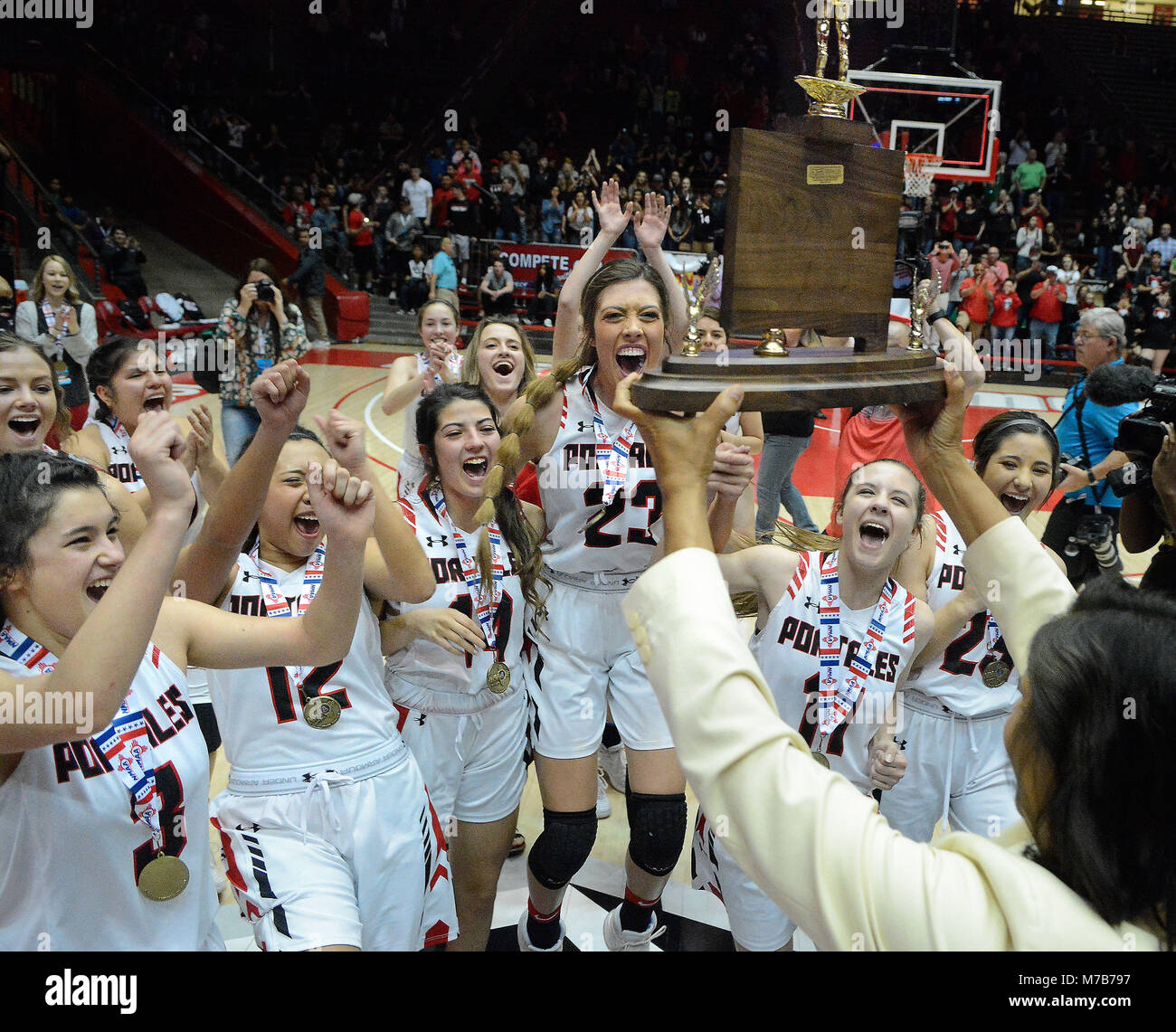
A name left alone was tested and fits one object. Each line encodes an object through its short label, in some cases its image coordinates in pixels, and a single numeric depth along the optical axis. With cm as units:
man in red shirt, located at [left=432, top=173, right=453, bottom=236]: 1795
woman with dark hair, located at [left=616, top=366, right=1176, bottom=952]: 129
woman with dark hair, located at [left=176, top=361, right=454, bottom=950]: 257
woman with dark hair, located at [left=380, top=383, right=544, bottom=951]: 323
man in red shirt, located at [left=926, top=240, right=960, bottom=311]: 1489
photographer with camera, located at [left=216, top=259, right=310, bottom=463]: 661
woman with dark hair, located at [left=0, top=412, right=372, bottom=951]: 208
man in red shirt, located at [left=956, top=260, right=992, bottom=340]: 1622
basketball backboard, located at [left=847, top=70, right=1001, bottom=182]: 1491
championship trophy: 207
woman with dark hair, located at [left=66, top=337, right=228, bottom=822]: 430
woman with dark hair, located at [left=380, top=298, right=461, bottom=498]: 550
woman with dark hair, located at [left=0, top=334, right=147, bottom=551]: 352
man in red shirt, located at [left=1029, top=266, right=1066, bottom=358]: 1638
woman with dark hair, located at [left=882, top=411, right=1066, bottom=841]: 338
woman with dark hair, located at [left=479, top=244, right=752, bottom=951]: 346
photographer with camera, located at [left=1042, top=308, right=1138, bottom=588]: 548
